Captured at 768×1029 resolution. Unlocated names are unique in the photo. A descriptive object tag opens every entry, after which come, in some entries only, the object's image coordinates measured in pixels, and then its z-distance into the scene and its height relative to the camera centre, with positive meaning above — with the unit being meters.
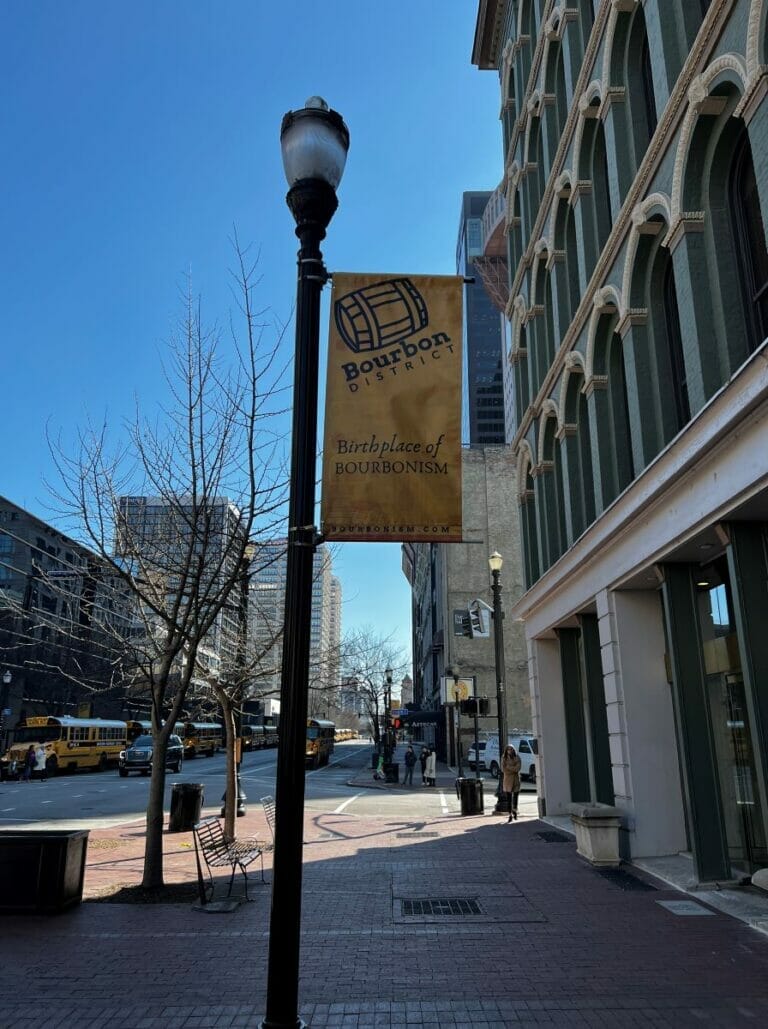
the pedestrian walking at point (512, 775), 18.66 -0.56
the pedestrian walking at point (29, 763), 35.03 -0.56
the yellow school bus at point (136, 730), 46.62 +1.15
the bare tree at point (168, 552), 10.57 +2.89
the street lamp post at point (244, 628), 13.82 +2.28
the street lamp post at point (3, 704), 40.47 +3.25
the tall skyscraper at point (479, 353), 134.25 +69.52
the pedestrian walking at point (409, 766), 32.94 -0.60
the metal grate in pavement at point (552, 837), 14.85 -1.57
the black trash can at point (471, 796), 20.05 -1.09
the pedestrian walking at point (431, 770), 31.75 -0.73
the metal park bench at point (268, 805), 12.48 -0.84
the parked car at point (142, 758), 37.59 -0.36
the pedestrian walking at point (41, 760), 35.03 -0.44
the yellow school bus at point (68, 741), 39.09 +0.43
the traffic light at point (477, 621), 27.28 +4.40
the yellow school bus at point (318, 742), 45.84 +0.50
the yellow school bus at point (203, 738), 53.49 +0.86
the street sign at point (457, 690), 24.91 +1.87
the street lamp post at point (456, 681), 24.97 +2.21
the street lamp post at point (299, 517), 4.14 +1.32
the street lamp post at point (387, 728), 36.97 +1.22
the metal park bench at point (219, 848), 9.75 -1.21
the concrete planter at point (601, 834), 11.86 -1.20
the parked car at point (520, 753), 30.58 -0.16
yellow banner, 4.85 +2.06
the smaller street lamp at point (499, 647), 22.06 +2.81
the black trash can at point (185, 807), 16.67 -1.15
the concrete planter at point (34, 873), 8.74 -1.31
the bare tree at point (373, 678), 54.97 +5.86
